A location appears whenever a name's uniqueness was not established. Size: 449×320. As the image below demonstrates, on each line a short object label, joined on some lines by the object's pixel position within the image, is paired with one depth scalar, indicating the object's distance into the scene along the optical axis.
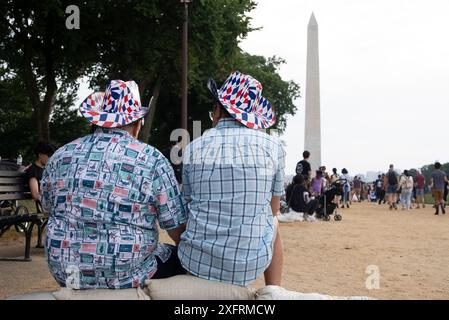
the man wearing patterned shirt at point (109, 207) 3.06
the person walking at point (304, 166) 15.45
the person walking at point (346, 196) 26.17
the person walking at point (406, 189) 23.45
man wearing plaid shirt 3.13
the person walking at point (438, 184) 21.17
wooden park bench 6.84
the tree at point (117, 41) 16.33
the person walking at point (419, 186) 26.66
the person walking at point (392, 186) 24.50
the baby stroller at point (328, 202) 16.31
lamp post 16.28
